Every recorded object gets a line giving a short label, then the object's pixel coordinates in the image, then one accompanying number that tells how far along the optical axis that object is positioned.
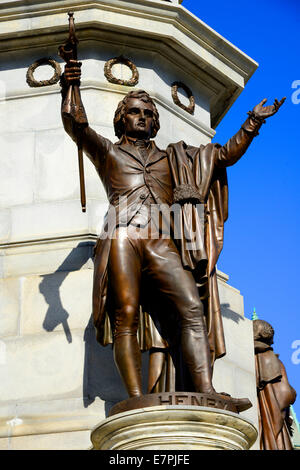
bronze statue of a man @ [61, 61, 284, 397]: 10.34
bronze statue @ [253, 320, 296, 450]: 12.84
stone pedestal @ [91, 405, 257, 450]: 9.43
